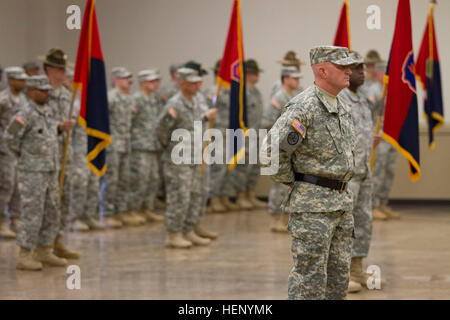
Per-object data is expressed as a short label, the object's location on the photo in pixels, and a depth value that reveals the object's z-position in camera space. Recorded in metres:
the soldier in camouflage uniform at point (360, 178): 11.34
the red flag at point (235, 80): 14.50
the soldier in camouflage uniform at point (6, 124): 17.06
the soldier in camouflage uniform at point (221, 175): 21.12
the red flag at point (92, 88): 13.02
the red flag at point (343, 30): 12.30
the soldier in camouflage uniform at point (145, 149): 19.08
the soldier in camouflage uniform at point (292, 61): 18.80
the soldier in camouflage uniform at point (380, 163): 19.34
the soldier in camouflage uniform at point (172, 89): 20.44
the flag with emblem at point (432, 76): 18.58
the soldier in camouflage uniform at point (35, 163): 12.91
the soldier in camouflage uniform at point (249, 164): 21.47
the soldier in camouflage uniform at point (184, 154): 15.05
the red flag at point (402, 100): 11.62
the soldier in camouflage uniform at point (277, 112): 17.52
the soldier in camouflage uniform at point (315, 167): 8.02
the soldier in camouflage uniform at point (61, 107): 13.50
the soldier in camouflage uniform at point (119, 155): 18.48
